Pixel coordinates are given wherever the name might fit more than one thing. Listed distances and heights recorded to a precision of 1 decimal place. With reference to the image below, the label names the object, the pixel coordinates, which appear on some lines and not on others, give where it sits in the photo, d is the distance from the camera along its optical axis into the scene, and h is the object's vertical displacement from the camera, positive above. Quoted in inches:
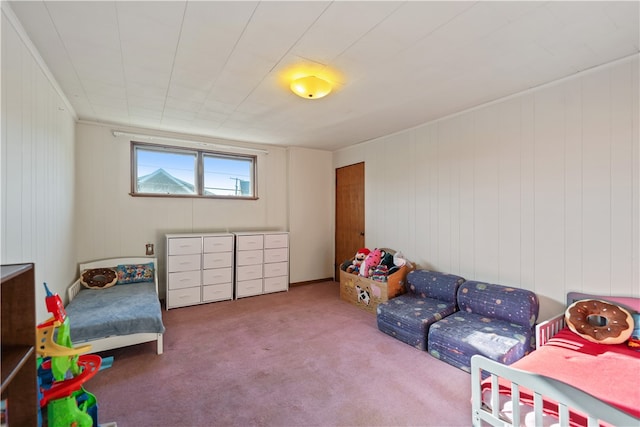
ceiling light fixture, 86.5 +39.8
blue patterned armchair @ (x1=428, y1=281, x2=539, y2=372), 84.6 -38.8
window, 151.9 +24.1
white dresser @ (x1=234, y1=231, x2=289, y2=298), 161.9 -29.4
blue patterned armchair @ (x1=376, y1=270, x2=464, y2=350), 103.5 -38.4
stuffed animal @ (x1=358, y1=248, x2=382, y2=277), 145.6 -26.4
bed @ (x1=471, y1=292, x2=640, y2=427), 42.0 -35.7
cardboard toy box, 133.1 -37.9
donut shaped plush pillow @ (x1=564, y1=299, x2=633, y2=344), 73.9 -30.6
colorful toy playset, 47.1 -29.5
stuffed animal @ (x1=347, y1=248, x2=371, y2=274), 156.8 -27.5
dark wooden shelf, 36.0 -20.3
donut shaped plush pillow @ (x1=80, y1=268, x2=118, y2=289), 127.7 -29.6
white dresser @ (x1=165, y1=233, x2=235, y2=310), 143.6 -29.0
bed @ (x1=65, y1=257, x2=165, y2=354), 90.8 -35.0
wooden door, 180.5 +0.7
